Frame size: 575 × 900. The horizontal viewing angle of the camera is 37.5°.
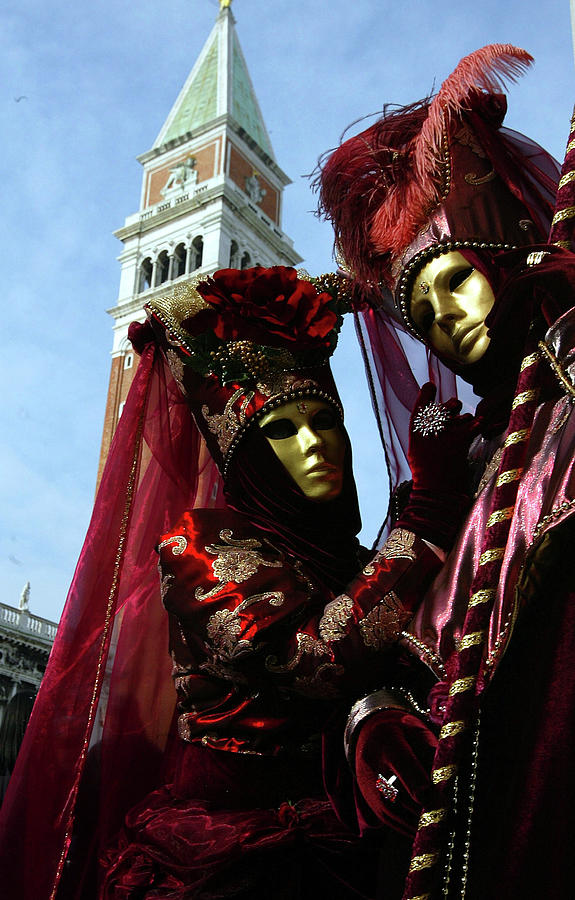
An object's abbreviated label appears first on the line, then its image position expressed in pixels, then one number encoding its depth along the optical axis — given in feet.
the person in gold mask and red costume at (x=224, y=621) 5.40
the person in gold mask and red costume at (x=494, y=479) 3.60
